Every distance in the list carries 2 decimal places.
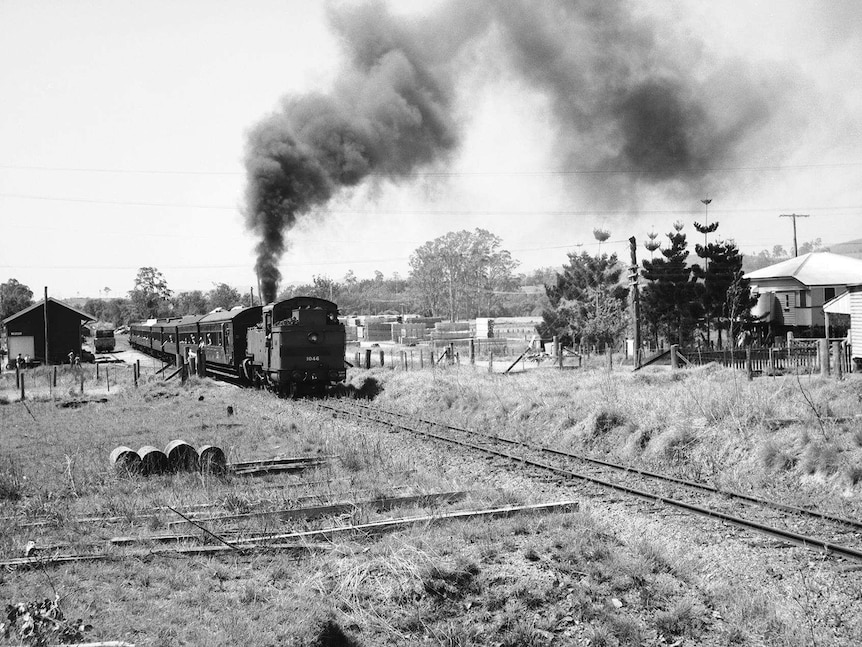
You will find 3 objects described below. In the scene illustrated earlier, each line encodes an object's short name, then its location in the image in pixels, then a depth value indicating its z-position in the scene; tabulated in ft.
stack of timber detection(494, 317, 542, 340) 176.55
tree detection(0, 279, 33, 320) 247.91
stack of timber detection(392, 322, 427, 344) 185.19
